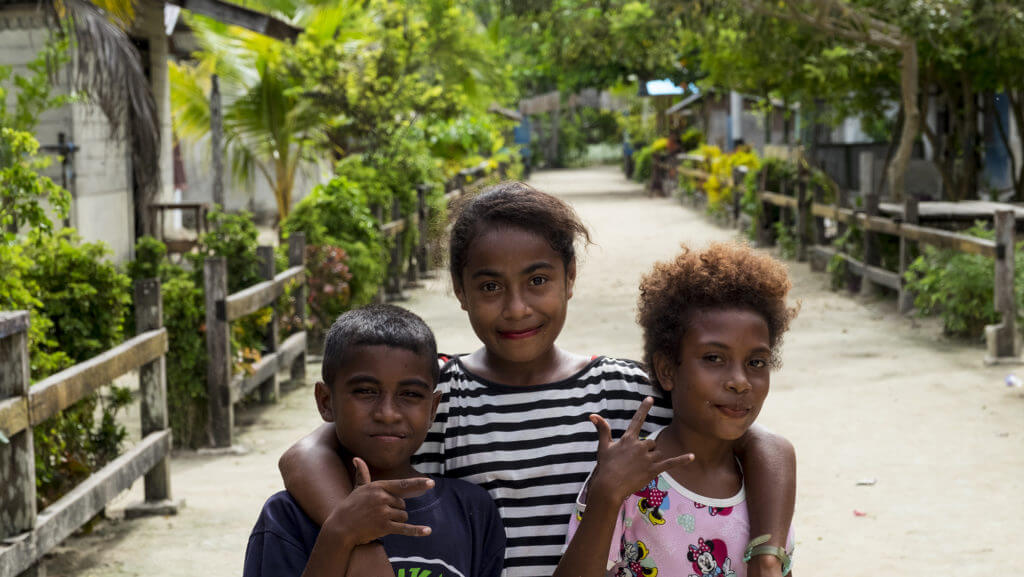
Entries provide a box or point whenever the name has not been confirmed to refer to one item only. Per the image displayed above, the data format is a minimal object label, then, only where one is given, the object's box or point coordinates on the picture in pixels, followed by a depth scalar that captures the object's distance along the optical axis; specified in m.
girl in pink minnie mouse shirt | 2.19
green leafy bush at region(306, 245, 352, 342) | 9.09
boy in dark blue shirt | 2.00
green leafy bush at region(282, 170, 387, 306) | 9.38
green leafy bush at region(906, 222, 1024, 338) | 8.97
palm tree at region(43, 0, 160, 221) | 6.60
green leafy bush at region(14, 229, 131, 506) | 4.63
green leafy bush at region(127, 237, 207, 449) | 6.37
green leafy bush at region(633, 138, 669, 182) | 32.06
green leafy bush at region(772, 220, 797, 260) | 15.87
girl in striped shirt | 2.22
